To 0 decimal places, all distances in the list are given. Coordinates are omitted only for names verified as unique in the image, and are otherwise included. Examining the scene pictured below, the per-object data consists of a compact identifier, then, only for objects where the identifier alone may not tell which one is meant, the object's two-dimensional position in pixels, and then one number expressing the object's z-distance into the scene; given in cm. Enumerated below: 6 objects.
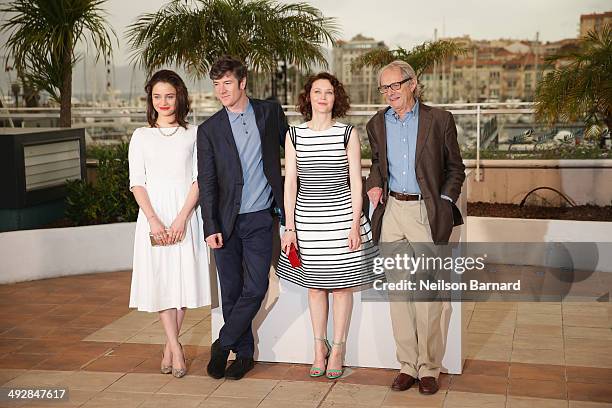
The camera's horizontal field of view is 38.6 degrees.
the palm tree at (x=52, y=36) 832
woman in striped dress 426
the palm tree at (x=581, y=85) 716
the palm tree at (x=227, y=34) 804
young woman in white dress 444
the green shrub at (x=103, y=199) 783
